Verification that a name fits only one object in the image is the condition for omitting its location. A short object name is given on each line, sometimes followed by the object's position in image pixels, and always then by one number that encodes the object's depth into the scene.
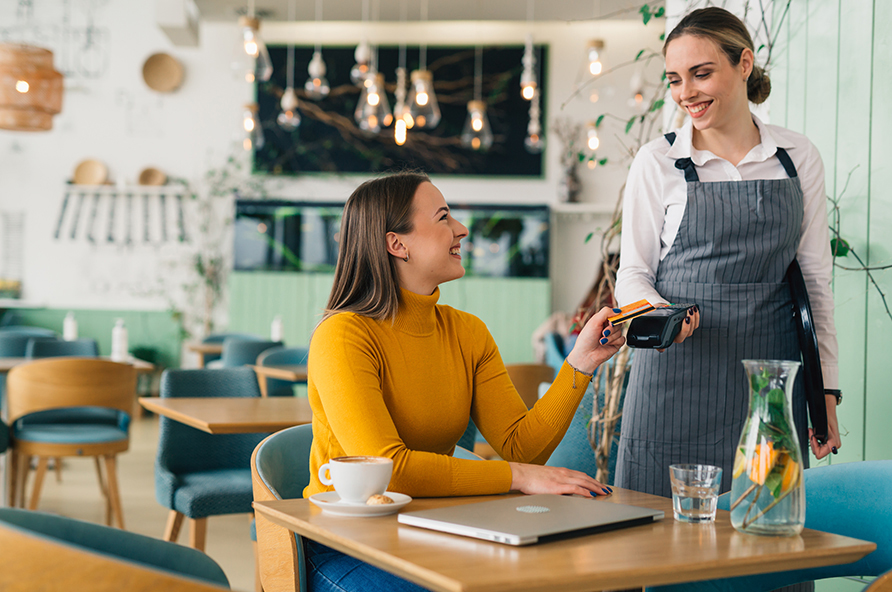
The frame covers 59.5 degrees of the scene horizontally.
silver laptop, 1.00
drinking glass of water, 1.14
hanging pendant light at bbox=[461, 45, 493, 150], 5.90
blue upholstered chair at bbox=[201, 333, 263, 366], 6.34
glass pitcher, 1.06
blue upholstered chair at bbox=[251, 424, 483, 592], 1.39
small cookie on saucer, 1.16
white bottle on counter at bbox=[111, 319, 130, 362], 5.28
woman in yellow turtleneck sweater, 1.36
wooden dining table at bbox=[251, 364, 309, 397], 4.01
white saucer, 1.13
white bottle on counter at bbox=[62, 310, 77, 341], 5.81
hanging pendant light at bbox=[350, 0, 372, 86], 5.57
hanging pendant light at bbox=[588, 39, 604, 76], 5.32
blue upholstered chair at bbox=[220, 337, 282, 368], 5.20
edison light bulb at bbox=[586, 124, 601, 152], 5.55
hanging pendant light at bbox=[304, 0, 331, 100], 5.79
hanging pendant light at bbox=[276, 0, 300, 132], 6.11
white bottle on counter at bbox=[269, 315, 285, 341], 6.06
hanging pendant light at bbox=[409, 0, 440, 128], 5.07
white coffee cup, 1.15
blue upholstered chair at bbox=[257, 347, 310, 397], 4.55
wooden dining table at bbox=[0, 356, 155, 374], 4.18
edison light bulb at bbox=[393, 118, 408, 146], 4.72
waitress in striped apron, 1.66
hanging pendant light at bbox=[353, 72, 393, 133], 5.46
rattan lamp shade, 4.29
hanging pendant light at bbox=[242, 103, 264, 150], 6.09
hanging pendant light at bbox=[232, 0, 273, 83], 4.86
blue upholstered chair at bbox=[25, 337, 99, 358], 4.78
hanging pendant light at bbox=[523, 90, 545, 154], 7.06
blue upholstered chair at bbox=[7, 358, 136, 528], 3.70
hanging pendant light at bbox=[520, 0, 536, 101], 5.30
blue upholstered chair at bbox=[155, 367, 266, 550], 2.78
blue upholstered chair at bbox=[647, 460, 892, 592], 1.35
